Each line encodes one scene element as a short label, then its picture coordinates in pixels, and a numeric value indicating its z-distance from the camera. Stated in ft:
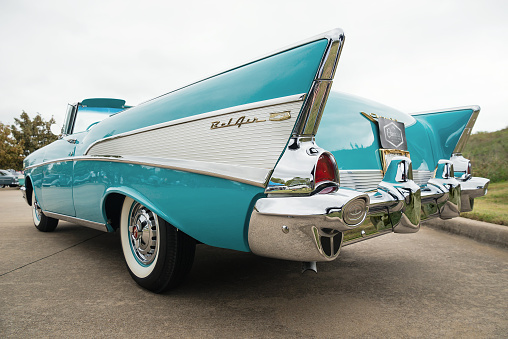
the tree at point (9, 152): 84.92
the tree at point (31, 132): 94.58
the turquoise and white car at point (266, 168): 5.73
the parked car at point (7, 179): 71.56
